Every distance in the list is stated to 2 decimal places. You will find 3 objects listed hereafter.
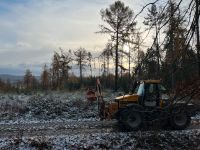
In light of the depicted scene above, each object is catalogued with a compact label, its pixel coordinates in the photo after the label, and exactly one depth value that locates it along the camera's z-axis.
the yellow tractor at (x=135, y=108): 8.14
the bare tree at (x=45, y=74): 42.79
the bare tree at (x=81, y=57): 33.82
